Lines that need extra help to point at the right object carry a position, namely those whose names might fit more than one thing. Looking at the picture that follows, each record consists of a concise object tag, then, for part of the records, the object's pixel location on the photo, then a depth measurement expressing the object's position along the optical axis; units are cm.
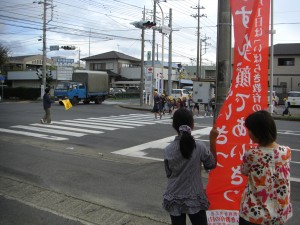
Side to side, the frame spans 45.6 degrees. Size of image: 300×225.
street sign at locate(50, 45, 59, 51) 4627
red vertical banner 359
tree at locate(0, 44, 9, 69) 5126
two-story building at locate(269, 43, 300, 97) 4706
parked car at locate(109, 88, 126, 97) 5538
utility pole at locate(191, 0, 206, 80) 4750
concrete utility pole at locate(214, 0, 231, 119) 424
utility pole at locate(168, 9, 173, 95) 3331
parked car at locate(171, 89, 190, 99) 4073
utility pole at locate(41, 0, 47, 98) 4266
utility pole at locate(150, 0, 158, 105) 3314
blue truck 3516
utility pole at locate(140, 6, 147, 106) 3280
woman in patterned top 265
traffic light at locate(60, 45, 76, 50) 5078
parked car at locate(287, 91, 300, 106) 3757
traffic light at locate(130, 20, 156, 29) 2579
